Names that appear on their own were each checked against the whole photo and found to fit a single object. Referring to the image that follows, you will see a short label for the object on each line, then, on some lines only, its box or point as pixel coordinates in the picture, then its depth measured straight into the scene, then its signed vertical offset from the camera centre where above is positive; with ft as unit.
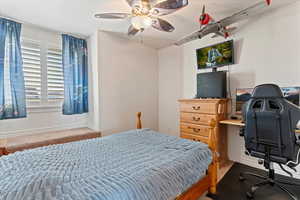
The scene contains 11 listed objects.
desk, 7.35 -1.22
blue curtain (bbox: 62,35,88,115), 9.55 +1.60
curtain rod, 7.70 +4.26
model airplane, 6.55 +3.72
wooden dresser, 8.32 -1.20
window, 8.71 +1.61
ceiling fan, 5.44 +3.33
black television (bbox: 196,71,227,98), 8.62 +0.77
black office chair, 5.21 -1.18
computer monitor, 6.82 +0.12
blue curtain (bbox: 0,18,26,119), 7.45 +1.37
